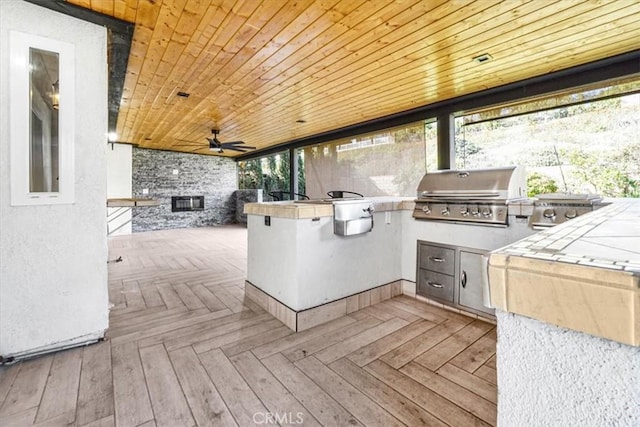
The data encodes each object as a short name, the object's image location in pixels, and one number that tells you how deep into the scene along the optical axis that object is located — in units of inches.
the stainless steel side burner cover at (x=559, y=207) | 81.7
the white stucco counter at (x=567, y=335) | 13.0
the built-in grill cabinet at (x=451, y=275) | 101.3
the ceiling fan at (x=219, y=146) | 221.1
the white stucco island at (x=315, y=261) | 92.9
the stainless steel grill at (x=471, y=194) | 96.4
